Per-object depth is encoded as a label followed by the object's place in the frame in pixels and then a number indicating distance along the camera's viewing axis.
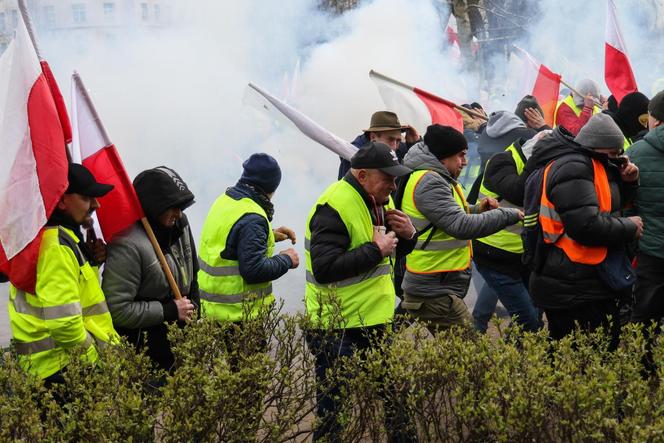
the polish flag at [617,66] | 8.36
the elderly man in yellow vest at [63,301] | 3.61
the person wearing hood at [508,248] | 5.75
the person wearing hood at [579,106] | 8.87
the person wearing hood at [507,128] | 7.07
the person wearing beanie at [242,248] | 4.73
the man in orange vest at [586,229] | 4.43
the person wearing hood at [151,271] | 4.12
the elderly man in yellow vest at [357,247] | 4.27
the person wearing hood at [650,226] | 4.93
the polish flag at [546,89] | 9.77
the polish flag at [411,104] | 7.94
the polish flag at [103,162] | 4.20
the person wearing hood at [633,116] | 6.50
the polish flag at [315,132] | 6.10
